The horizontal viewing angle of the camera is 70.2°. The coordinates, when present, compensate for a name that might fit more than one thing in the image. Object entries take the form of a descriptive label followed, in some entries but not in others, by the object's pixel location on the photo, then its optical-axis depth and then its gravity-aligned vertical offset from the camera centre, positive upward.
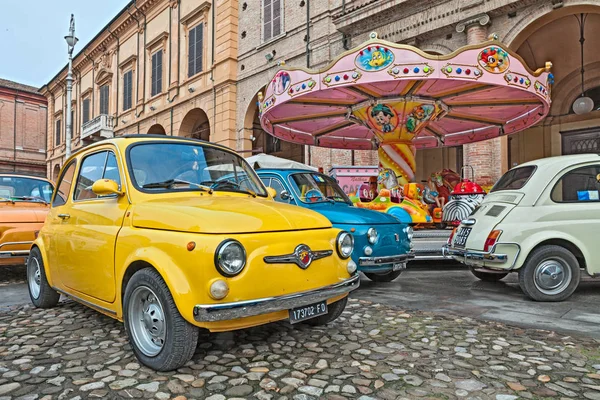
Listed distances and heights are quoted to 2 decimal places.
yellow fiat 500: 2.80 -0.31
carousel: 8.03 +2.48
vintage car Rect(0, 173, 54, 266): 6.10 -0.09
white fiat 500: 5.20 -0.29
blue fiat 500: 5.63 -0.17
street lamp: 19.03 +6.25
